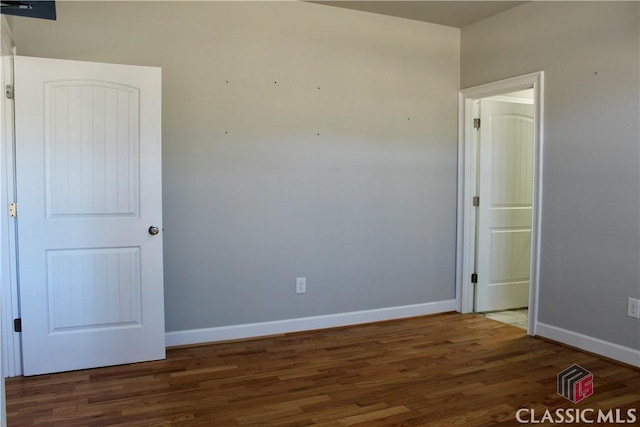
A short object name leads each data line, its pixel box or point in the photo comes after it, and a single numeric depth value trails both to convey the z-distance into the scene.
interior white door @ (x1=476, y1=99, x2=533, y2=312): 4.62
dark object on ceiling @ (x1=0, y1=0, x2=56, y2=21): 1.47
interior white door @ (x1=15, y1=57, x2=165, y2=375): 3.05
